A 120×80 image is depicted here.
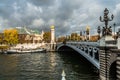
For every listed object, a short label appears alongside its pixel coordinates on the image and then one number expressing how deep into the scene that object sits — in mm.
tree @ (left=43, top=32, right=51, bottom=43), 64079
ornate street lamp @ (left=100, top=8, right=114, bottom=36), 9962
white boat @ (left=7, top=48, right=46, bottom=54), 42556
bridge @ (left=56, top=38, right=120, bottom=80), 8520
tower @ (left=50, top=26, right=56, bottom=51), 51033
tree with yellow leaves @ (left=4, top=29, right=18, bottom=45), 49673
